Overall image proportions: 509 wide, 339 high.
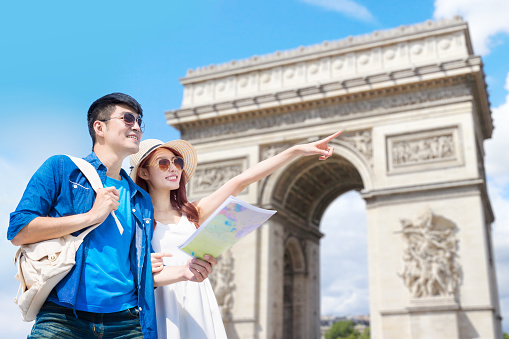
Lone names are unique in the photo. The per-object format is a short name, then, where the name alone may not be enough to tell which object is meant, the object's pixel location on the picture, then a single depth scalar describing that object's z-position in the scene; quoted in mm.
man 2029
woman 2408
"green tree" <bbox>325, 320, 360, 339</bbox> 74800
